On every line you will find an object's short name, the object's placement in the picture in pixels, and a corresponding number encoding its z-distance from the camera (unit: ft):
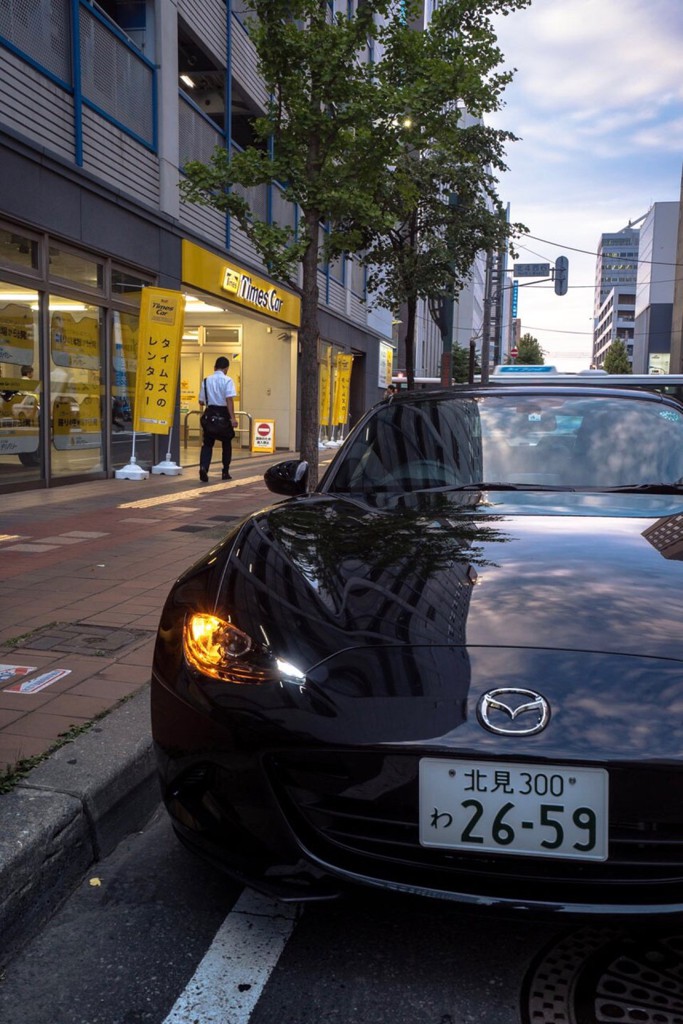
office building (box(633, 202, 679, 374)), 259.39
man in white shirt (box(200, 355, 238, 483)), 40.91
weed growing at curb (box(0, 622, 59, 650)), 13.11
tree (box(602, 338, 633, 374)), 294.25
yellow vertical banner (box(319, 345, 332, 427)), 74.64
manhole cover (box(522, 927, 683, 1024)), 5.68
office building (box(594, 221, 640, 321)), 529.04
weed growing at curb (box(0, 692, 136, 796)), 8.14
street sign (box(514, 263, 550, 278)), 122.01
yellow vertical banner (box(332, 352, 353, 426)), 77.46
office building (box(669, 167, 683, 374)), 223.10
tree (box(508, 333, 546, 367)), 344.78
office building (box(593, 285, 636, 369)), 446.19
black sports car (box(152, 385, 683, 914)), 5.47
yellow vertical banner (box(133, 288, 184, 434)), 38.99
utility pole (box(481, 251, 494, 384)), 116.47
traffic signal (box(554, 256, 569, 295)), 118.52
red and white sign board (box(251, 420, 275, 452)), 66.28
